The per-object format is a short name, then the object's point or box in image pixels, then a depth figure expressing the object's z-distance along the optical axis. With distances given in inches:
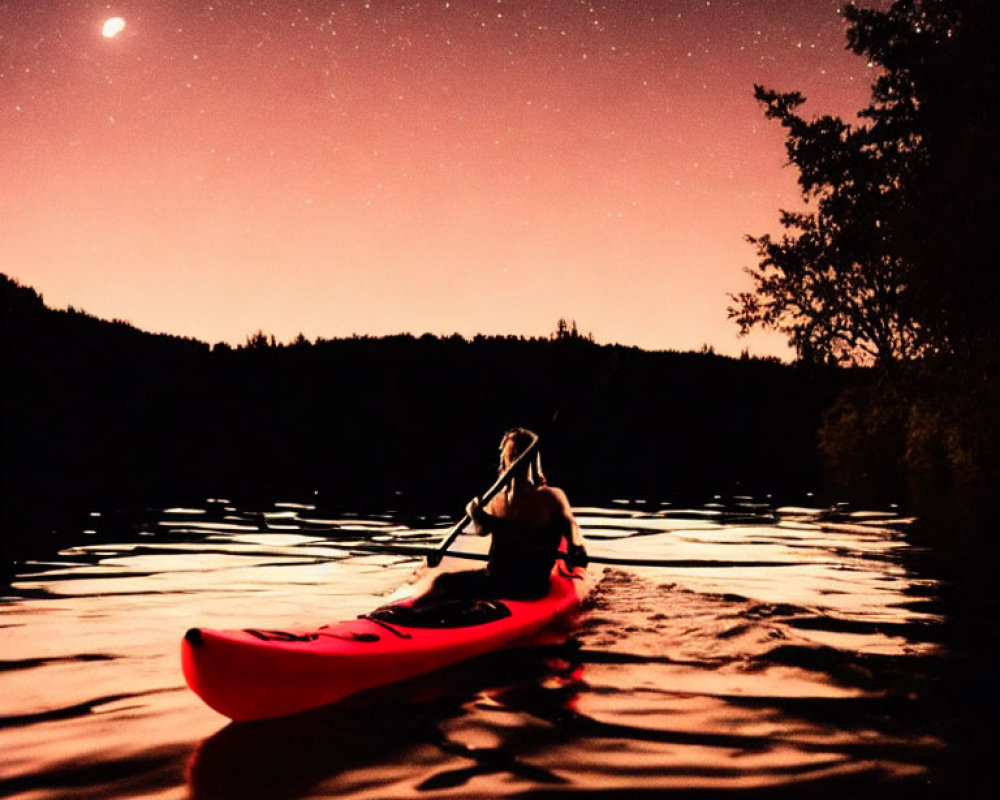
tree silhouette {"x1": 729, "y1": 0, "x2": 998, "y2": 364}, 698.2
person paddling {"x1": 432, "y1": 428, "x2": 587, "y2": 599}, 262.8
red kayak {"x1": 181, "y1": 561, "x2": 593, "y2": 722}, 172.4
